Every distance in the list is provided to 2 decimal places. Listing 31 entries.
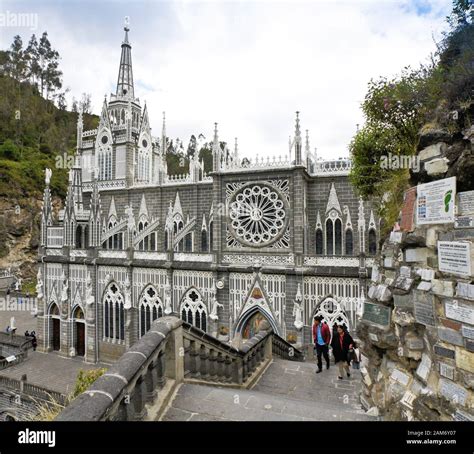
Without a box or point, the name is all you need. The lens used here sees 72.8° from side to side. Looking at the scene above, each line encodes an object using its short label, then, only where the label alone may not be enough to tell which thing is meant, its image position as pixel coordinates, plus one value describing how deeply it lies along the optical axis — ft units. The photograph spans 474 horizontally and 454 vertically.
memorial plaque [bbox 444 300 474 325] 10.48
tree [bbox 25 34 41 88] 166.91
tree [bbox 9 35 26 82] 158.71
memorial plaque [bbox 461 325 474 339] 10.39
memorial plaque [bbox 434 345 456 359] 11.09
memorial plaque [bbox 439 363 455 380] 10.97
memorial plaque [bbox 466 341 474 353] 10.29
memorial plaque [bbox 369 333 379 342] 15.37
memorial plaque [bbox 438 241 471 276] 10.68
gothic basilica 49.42
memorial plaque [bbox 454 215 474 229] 10.87
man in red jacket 28.78
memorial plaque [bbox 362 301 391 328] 15.31
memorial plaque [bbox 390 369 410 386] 13.67
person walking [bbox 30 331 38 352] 67.82
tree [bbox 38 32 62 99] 170.80
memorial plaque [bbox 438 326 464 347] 10.83
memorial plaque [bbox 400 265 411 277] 14.10
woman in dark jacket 27.50
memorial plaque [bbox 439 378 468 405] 10.46
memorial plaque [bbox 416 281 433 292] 12.47
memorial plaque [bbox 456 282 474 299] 10.43
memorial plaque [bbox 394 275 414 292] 13.70
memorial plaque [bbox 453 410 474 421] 10.00
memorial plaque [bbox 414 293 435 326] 12.25
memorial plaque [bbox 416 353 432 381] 12.21
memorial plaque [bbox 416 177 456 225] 11.94
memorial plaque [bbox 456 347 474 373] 10.35
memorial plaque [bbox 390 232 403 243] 15.12
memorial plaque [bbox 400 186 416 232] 14.53
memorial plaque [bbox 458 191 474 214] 11.10
